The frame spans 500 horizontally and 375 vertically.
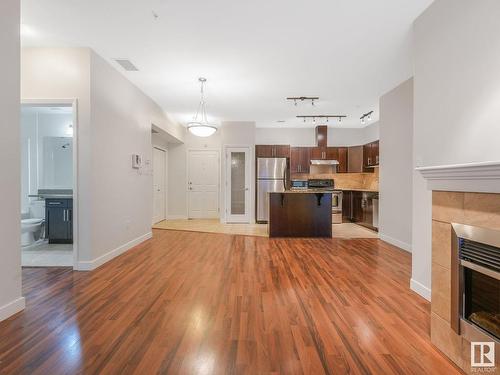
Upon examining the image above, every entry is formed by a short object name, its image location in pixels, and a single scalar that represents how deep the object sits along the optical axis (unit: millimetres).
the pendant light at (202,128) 4596
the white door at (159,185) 7273
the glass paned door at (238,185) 7305
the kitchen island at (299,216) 5297
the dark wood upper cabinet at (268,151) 7410
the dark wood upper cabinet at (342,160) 7605
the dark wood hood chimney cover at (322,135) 7418
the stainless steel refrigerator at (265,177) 7297
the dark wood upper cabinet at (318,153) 7621
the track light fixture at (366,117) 6201
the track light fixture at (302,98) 5102
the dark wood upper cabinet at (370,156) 6338
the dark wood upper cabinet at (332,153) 7625
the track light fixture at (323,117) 6492
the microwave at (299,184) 7496
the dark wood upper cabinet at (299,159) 7648
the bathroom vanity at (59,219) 4512
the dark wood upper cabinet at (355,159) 7148
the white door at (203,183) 8000
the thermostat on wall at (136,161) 4391
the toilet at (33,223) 4328
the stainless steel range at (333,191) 7219
